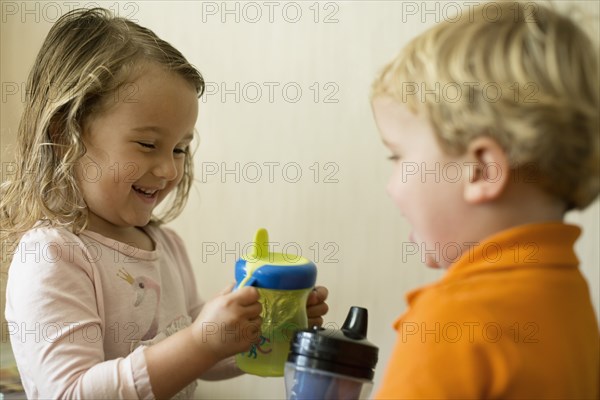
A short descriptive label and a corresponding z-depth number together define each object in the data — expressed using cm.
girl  85
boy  57
